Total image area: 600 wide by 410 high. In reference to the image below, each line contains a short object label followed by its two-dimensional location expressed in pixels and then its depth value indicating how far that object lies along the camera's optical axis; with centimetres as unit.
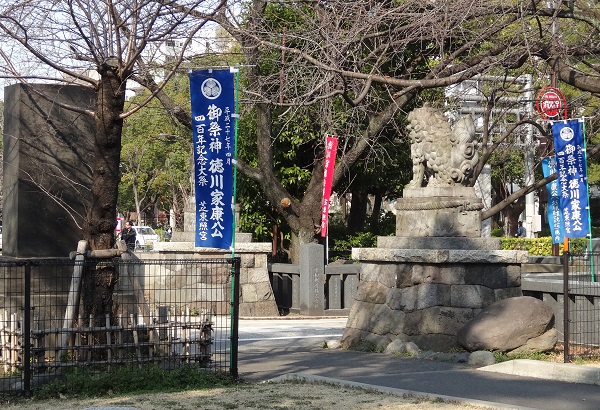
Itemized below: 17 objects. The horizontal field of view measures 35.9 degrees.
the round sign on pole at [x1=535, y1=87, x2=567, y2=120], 1942
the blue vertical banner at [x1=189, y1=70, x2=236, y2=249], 1088
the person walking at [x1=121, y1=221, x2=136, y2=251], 3745
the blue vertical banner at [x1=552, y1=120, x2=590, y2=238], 1741
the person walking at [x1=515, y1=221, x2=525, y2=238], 4435
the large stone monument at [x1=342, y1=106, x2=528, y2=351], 1323
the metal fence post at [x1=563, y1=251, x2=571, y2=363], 1155
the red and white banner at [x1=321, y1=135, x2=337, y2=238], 2148
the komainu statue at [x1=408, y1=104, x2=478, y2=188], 1415
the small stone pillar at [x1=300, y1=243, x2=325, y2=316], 2159
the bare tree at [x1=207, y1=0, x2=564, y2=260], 1403
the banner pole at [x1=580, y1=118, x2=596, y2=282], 1743
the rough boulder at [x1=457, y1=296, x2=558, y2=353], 1233
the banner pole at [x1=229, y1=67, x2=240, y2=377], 1055
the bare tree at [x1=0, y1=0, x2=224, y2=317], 1069
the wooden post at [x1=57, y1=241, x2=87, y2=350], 1017
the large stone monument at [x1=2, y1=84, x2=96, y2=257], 1207
